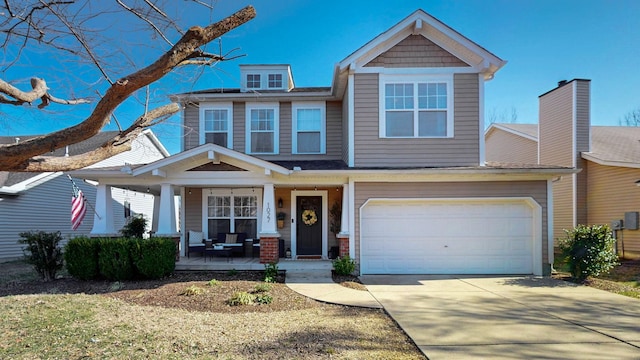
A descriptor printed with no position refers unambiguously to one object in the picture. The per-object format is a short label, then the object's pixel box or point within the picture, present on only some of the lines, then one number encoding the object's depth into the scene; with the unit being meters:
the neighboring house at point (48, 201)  13.46
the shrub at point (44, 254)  9.23
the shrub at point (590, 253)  9.08
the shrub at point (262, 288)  7.83
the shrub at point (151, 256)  8.84
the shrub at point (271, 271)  9.12
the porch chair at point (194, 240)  10.79
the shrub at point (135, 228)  11.62
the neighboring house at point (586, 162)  13.00
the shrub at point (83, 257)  9.00
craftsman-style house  9.97
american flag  10.03
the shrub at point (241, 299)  7.07
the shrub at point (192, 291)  7.71
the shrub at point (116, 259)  8.84
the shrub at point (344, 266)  9.52
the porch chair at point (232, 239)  11.16
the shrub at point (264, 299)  7.16
